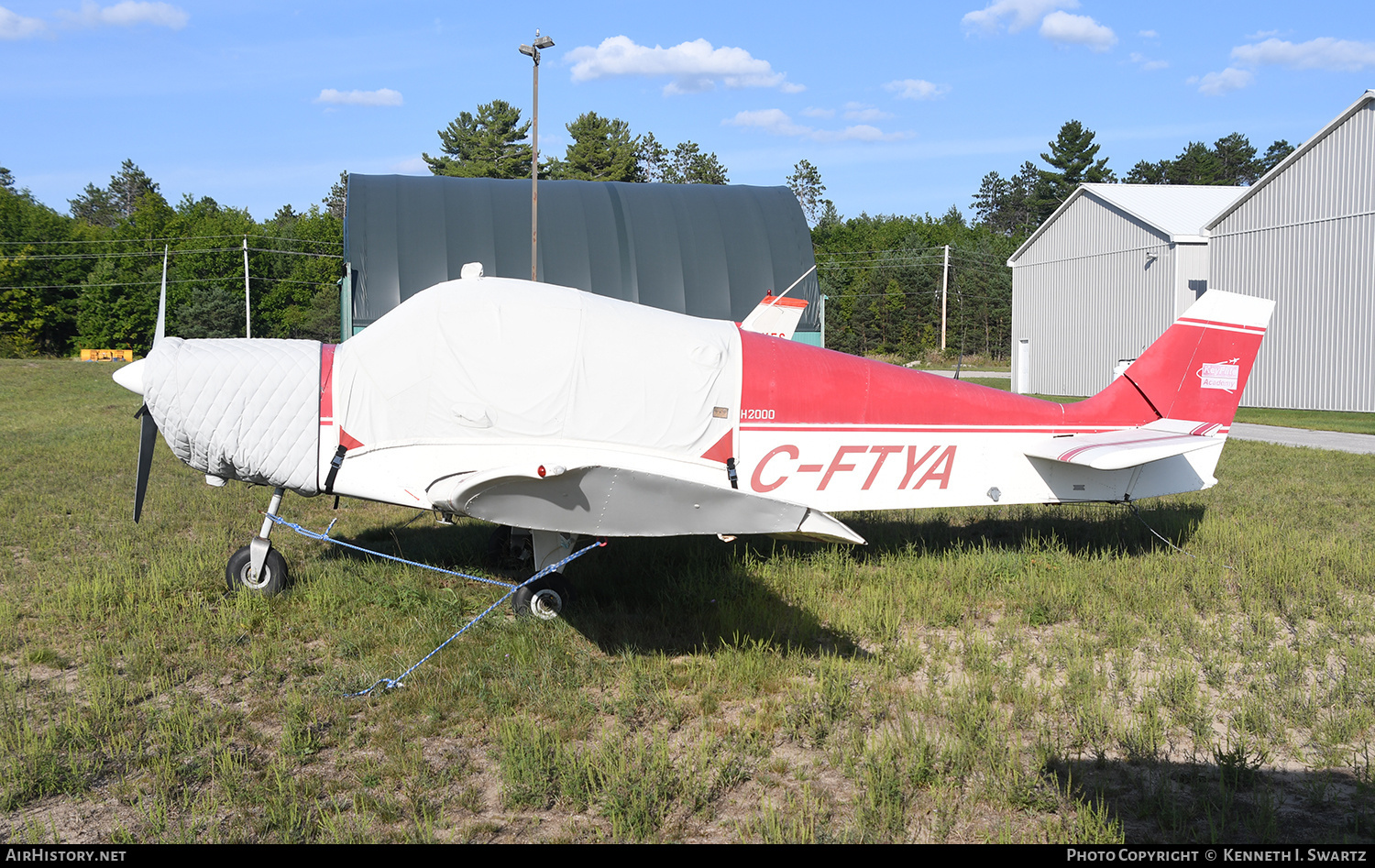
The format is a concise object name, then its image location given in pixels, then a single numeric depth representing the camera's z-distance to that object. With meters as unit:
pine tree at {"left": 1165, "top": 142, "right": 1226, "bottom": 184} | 79.62
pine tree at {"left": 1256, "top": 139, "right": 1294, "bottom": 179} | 87.12
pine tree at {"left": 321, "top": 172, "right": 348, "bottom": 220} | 94.81
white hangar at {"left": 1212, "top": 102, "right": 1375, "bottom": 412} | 20.83
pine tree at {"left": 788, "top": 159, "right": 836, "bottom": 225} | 89.69
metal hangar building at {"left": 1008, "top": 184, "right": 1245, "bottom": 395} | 26.22
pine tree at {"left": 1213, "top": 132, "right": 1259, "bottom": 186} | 86.81
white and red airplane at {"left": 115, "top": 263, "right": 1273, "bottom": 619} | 5.29
